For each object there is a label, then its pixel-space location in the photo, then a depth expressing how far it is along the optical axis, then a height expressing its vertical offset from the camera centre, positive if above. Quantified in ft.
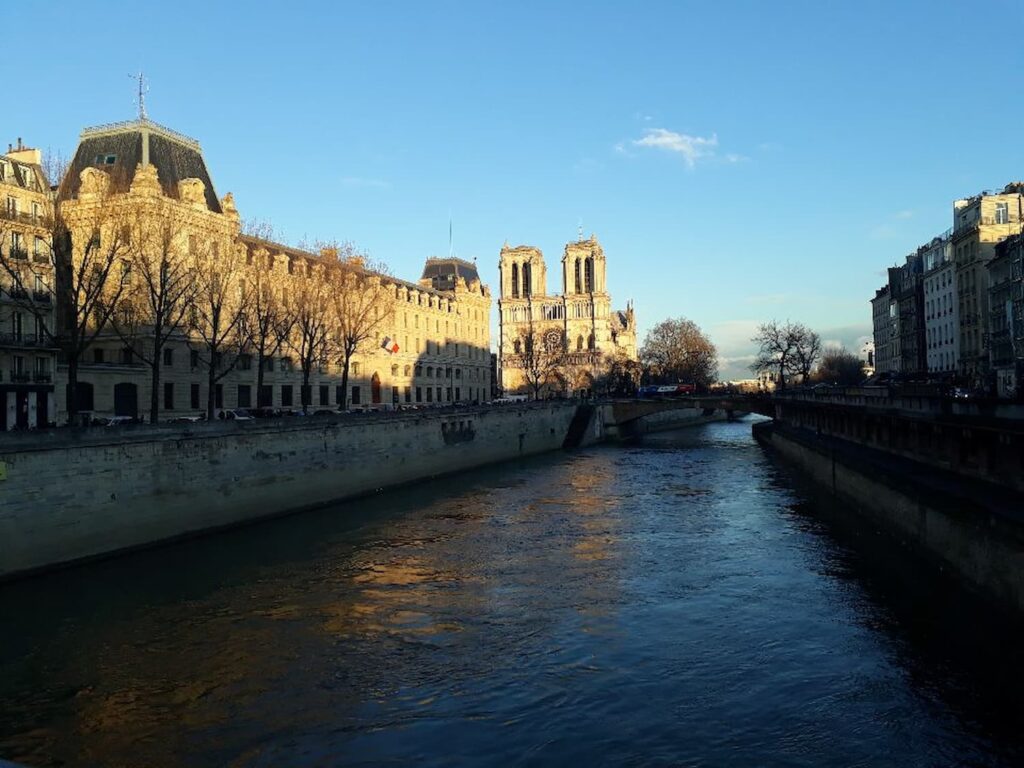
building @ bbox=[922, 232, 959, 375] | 263.90 +28.74
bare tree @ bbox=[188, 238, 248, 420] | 146.53 +21.60
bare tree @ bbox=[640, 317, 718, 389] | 503.61 +27.23
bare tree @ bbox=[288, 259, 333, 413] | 175.83 +21.57
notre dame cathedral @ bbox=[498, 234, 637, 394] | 504.43 +56.03
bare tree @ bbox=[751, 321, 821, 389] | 385.50 +21.95
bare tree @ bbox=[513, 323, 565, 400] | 427.74 +23.87
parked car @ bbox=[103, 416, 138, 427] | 133.75 -2.54
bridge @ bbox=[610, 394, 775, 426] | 301.43 -3.61
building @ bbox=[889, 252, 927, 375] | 314.96 +30.42
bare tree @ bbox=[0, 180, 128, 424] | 114.62 +24.50
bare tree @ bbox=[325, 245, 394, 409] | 192.54 +24.99
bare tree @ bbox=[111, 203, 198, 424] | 129.90 +22.20
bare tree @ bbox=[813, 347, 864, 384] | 563.48 +17.71
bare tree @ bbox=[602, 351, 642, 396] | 498.69 +12.61
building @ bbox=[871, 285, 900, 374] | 364.15 +29.53
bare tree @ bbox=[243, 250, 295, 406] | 161.99 +20.51
